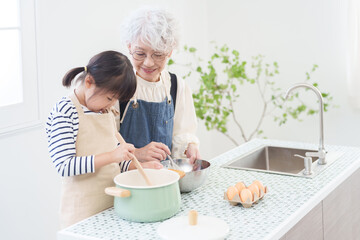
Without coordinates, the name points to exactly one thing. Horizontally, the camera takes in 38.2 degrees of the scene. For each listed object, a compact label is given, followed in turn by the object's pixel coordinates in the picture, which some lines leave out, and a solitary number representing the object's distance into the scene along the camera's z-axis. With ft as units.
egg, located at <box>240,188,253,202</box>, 6.00
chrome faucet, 7.77
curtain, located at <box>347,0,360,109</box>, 12.82
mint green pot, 5.49
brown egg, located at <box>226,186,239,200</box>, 6.10
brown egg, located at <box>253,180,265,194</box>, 6.31
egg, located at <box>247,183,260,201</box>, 6.14
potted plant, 13.62
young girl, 5.69
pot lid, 5.02
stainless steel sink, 8.87
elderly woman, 6.89
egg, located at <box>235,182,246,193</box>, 6.26
